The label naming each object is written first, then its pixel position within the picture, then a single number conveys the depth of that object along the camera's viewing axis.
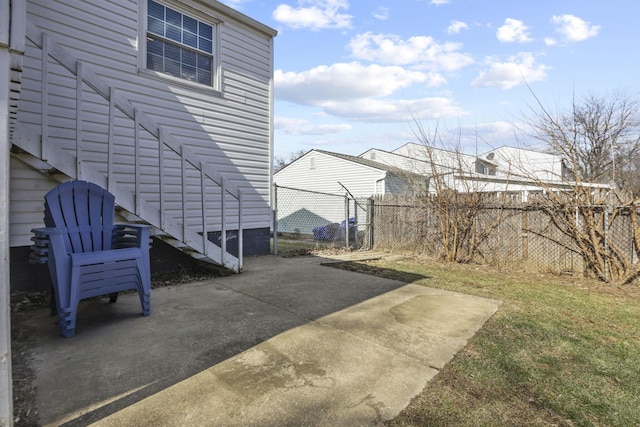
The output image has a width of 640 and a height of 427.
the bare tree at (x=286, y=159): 37.55
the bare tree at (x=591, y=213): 4.89
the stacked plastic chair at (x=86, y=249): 2.68
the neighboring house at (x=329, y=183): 15.07
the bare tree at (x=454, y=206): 6.56
